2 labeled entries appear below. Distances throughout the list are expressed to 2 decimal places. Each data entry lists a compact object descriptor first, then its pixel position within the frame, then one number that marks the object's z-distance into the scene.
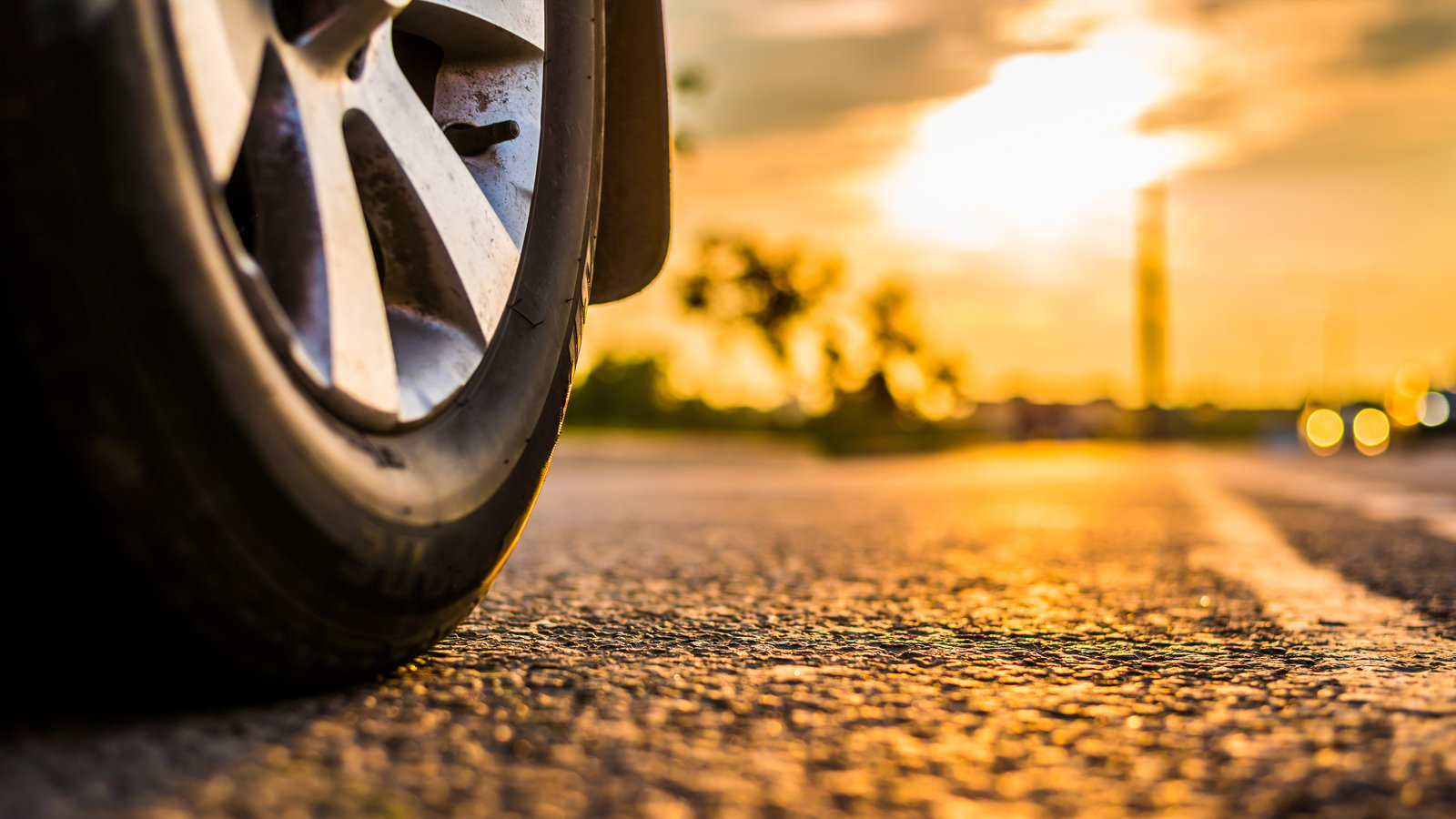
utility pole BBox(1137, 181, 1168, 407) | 43.09
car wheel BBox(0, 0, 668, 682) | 1.10
